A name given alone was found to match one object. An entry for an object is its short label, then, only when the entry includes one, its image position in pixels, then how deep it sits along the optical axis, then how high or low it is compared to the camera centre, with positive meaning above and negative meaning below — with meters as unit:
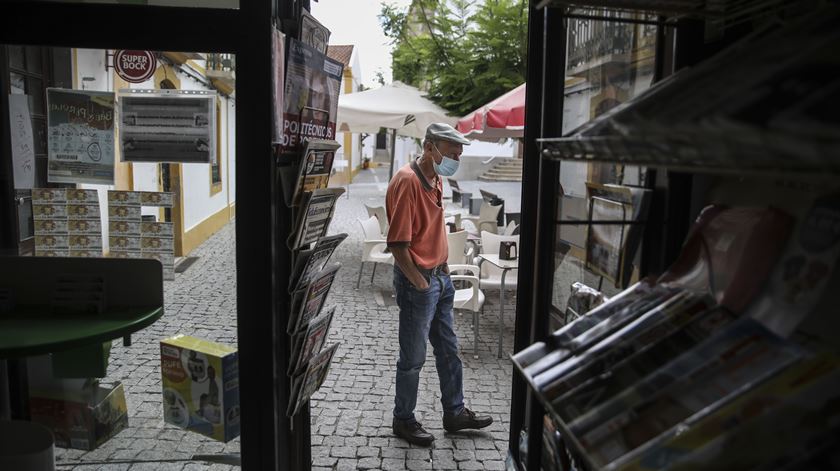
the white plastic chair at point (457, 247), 6.26 -0.81
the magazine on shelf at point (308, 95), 2.37 +0.26
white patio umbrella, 8.56 +0.73
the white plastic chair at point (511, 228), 7.55 -0.74
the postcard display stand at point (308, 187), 2.38 -0.10
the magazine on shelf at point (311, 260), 2.51 -0.40
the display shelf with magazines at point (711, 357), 0.90 -0.32
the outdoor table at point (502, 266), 5.31 -0.83
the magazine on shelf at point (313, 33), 2.45 +0.52
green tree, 9.35 +1.78
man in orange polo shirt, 3.67 -0.69
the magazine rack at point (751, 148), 0.72 +0.03
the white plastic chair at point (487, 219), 8.65 -0.76
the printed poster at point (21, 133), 2.35 +0.08
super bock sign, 2.22 +0.33
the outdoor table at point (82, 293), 2.22 -0.50
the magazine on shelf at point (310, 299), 2.52 -0.56
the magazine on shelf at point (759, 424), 0.85 -0.35
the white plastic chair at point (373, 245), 7.22 -0.94
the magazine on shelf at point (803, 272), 1.06 -0.17
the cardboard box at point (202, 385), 2.52 -0.89
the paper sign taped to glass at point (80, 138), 2.32 +0.07
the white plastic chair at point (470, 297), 5.26 -1.11
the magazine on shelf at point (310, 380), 2.61 -0.93
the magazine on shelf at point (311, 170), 2.38 -0.03
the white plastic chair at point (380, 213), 8.94 -0.71
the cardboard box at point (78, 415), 2.56 -1.03
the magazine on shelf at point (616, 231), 1.81 -0.18
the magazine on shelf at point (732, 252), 1.19 -0.17
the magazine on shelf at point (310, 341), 2.58 -0.75
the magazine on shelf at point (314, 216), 2.43 -0.22
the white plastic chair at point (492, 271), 5.72 -0.99
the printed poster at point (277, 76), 2.21 +0.30
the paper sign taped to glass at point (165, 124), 2.35 +0.13
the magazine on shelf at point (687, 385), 1.00 -0.35
